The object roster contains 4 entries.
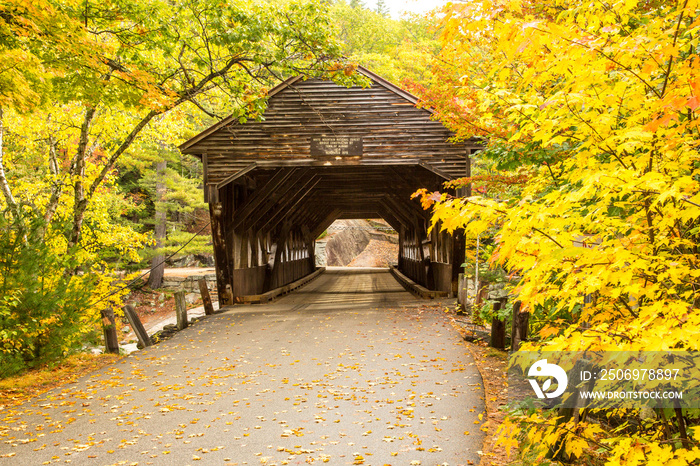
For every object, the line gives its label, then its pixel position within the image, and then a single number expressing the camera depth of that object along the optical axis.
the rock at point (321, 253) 47.00
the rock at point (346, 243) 48.75
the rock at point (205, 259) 33.50
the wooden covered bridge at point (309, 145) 13.85
